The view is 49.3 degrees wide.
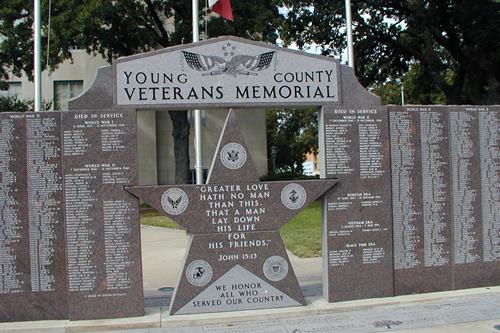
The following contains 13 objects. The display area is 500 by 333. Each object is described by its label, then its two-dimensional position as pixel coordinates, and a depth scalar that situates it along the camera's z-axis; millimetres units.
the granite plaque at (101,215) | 6812
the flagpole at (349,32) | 14188
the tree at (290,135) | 62219
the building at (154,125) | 34469
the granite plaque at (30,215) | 6844
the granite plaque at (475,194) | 7977
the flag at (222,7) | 13070
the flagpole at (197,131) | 15148
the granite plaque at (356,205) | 7387
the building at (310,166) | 73362
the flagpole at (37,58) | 13552
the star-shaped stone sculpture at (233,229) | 7016
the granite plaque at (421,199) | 7695
